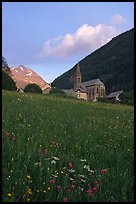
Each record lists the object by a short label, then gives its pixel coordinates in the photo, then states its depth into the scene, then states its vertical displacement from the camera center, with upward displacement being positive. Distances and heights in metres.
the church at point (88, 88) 106.79 +6.82
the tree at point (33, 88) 51.01 +3.25
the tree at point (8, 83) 36.95 +3.12
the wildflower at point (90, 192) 2.74 -0.99
